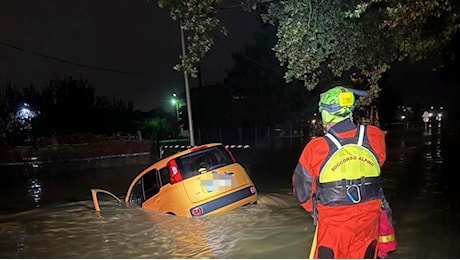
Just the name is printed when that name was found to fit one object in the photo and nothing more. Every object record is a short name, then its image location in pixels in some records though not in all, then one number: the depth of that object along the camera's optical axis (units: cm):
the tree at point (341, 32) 722
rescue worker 361
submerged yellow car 942
